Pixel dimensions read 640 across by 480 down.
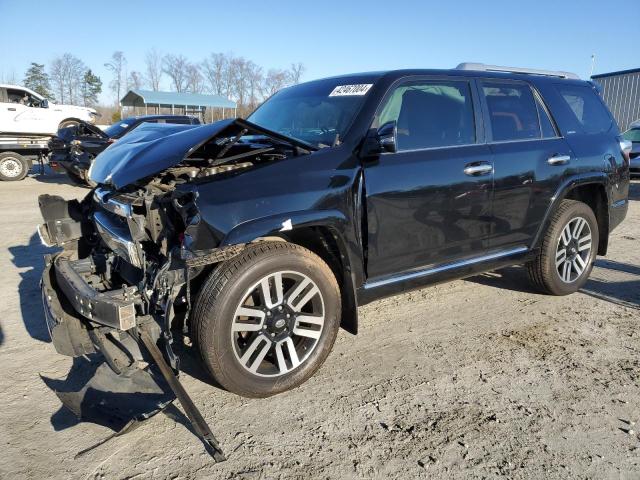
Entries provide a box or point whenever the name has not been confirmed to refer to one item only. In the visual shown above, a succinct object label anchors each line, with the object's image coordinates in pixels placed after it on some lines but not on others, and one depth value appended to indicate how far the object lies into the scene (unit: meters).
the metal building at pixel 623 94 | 22.56
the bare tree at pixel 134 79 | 61.44
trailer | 13.89
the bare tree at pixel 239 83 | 57.00
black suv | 2.76
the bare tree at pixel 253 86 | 54.86
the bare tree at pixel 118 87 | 60.97
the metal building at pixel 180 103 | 40.06
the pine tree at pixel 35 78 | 57.47
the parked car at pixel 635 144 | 12.71
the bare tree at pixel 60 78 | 59.94
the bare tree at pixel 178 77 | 60.28
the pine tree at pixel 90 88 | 61.81
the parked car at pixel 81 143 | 9.92
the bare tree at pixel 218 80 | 58.19
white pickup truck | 15.15
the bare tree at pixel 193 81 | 59.47
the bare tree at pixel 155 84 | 61.13
